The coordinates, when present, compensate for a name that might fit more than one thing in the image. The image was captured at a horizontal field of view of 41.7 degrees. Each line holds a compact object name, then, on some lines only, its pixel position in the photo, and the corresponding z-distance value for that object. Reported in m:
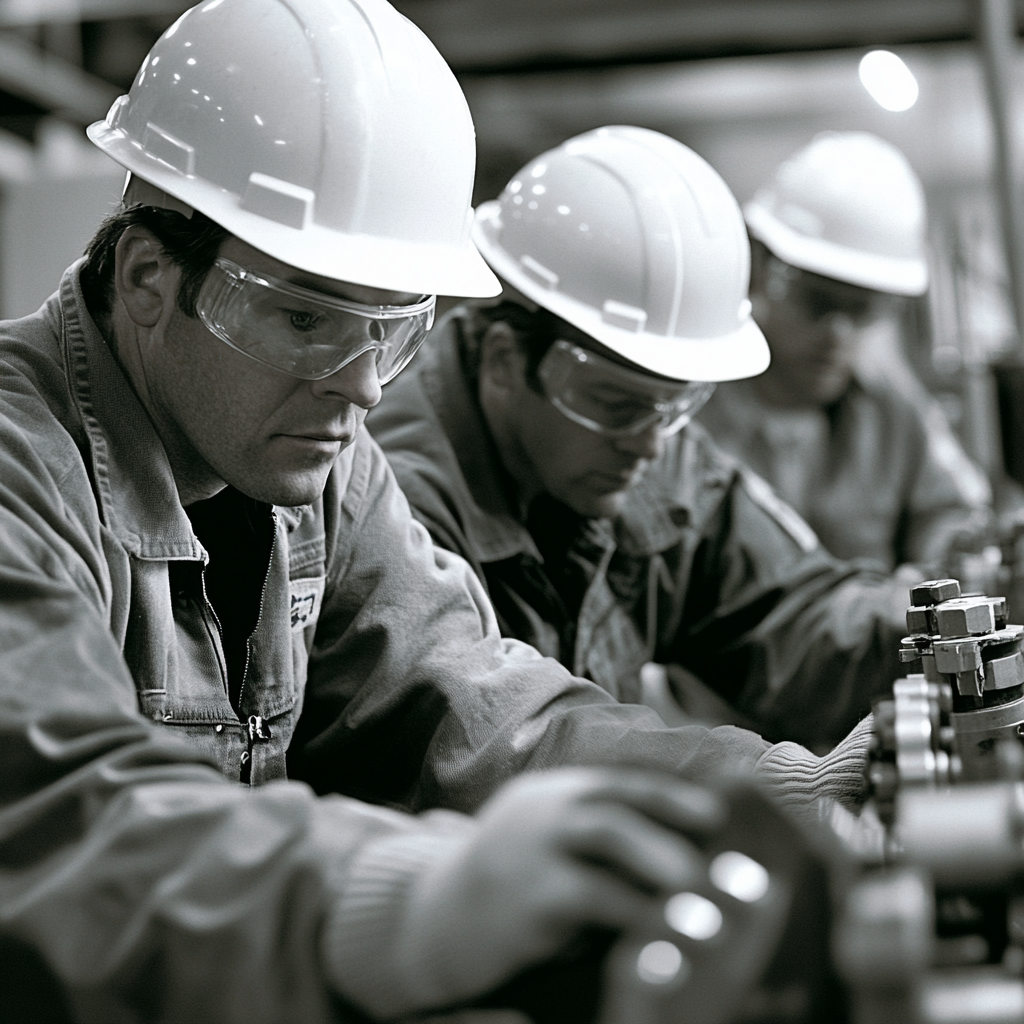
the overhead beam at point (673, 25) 6.11
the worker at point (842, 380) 4.15
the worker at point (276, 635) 0.97
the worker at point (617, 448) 2.40
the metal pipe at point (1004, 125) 4.36
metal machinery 0.83
